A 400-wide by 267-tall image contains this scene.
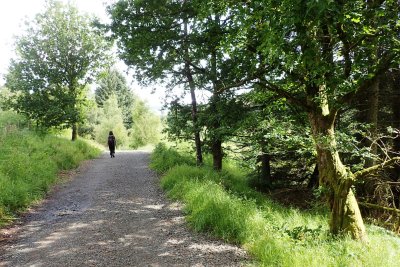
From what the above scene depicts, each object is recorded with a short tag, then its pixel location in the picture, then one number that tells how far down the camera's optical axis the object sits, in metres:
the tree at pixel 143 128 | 40.84
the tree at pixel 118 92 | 56.72
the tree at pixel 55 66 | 18.47
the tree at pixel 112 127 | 40.38
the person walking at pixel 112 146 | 19.61
